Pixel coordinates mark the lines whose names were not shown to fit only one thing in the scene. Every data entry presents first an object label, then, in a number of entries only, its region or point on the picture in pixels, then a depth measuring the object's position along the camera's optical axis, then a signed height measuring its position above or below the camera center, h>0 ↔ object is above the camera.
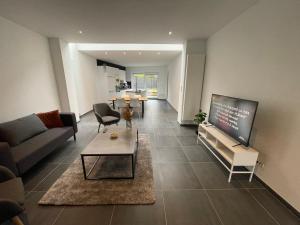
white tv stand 1.92 -1.06
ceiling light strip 4.91 +1.15
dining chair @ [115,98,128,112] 5.18 -0.88
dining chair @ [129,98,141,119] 5.23 -0.89
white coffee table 1.96 -1.03
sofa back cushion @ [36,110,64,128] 3.00 -0.86
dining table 5.20 -0.77
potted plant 3.37 -0.91
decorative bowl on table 2.43 -0.99
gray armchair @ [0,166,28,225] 1.05 -1.03
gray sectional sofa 1.77 -1.05
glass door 11.02 -0.46
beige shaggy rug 1.69 -1.47
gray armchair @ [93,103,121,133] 3.59 -0.98
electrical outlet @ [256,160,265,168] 1.99 -1.21
